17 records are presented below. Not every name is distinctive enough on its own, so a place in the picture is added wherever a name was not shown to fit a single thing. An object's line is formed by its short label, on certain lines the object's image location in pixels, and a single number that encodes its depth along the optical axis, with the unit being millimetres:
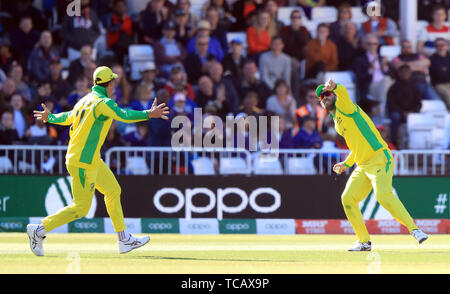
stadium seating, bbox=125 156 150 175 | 19266
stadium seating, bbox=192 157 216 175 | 19328
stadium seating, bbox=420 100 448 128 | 21891
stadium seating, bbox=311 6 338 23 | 23688
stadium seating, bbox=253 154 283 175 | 19188
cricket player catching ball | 13242
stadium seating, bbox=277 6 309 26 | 23402
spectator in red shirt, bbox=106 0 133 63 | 22672
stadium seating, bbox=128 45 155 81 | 22547
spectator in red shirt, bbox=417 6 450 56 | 23125
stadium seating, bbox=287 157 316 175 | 19375
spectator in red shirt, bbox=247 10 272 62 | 22359
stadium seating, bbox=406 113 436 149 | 21156
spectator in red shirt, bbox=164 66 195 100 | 20984
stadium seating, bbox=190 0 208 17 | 23469
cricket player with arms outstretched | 12594
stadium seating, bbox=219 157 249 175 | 19094
